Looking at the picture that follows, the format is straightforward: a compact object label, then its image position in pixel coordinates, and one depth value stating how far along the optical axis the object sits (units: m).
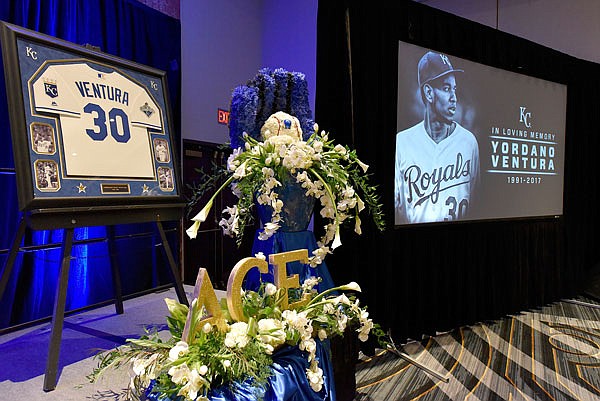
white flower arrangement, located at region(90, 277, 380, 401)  1.01
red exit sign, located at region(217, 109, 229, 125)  4.18
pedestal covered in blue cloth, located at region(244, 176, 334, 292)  1.67
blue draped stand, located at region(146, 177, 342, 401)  1.09
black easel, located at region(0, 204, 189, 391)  1.59
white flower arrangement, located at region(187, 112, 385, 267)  1.44
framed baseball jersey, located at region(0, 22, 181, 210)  1.65
